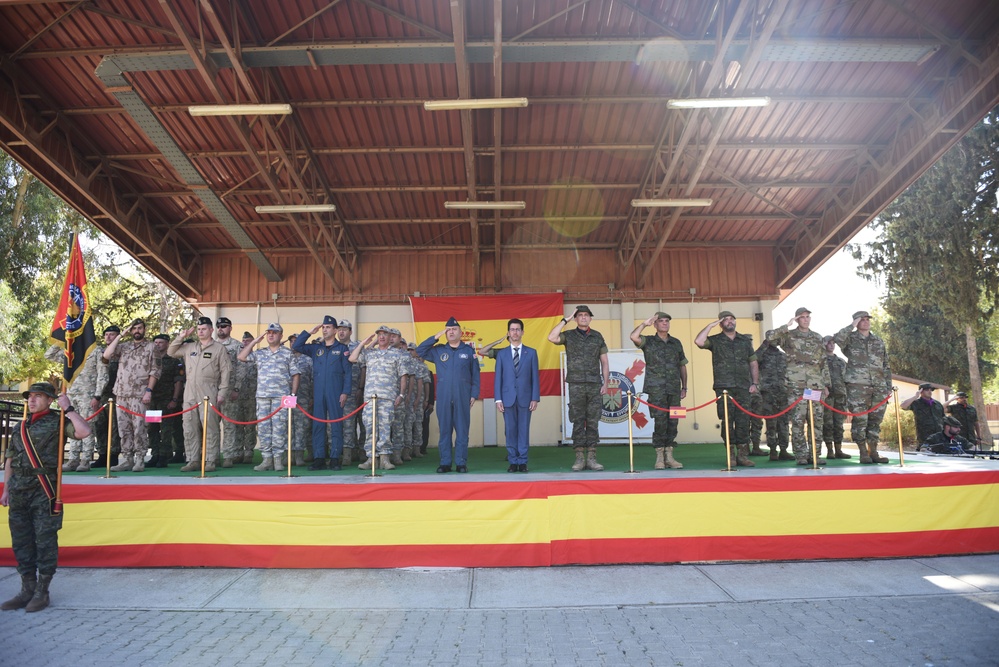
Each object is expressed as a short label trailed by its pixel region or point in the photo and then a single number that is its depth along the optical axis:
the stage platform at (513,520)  5.30
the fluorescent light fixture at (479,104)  8.21
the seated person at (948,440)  9.86
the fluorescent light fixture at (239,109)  8.34
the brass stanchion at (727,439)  5.98
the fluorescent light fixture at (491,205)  10.76
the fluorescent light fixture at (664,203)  10.84
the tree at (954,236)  13.09
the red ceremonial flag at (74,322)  5.68
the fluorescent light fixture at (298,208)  10.77
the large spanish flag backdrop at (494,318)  12.72
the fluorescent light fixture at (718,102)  8.48
